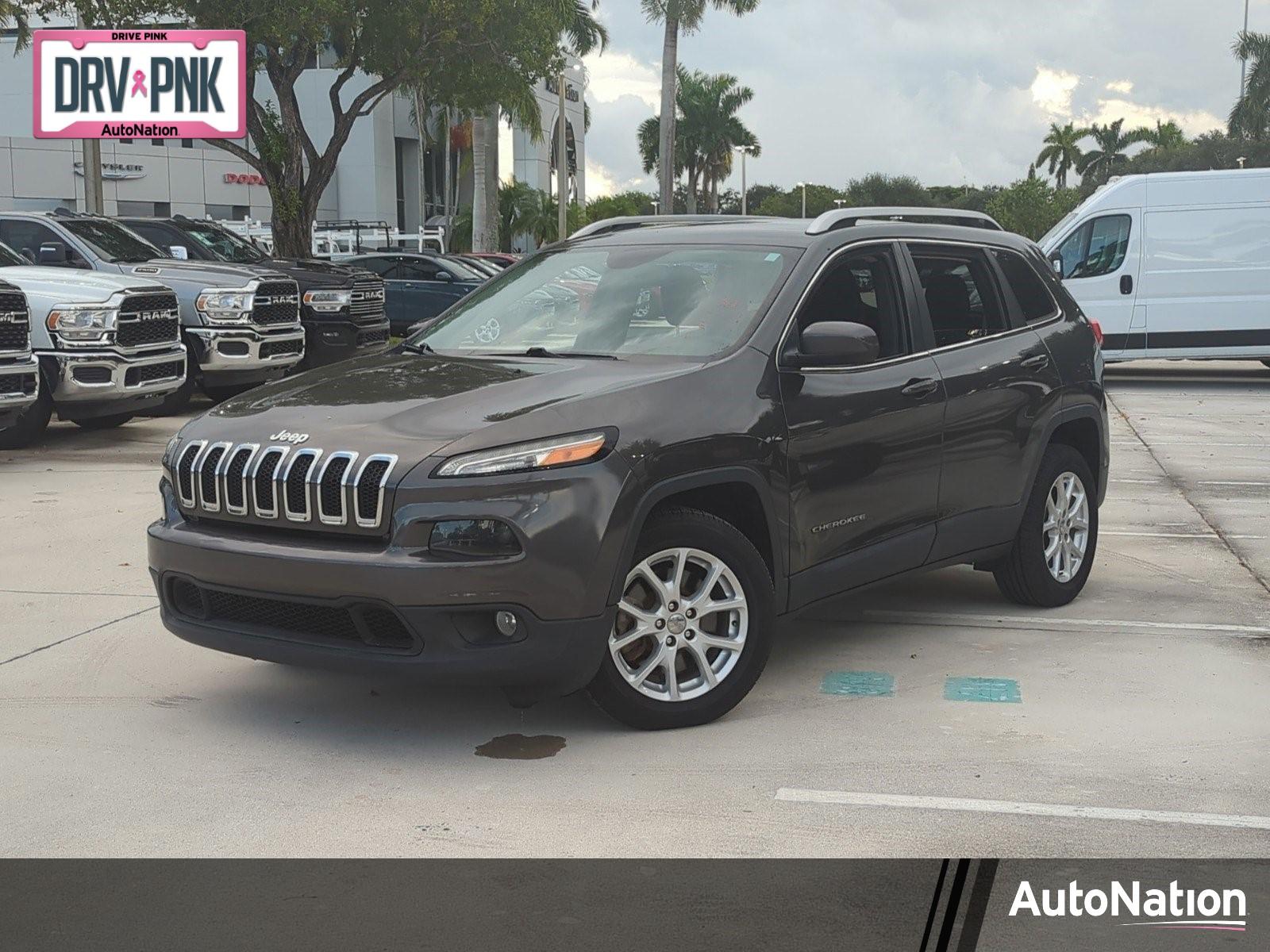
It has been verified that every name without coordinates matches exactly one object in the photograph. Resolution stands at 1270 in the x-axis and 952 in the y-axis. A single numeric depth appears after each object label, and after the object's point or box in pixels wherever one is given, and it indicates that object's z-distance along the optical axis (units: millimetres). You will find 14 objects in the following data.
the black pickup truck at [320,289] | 18078
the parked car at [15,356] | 11742
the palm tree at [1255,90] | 77625
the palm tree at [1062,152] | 109938
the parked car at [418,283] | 26547
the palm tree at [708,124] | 86188
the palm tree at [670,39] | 48062
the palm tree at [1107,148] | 107438
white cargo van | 20016
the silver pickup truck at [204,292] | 15688
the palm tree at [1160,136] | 102506
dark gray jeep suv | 4734
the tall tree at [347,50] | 24516
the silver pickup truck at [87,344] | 13047
